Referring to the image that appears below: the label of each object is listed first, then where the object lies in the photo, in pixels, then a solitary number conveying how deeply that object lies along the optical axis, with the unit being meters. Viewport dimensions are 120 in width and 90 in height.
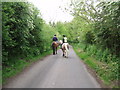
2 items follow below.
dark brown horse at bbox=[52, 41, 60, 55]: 20.11
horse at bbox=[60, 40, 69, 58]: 16.83
